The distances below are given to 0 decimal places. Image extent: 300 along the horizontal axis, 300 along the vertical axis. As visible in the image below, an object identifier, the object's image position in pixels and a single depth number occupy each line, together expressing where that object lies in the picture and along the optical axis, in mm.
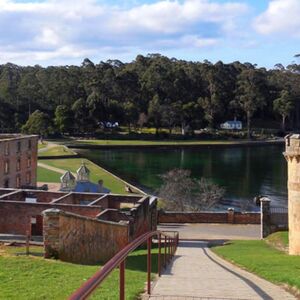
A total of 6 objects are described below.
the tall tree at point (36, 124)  106000
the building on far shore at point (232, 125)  133688
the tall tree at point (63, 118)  111500
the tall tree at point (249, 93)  129625
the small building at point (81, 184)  43594
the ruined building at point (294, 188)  22875
